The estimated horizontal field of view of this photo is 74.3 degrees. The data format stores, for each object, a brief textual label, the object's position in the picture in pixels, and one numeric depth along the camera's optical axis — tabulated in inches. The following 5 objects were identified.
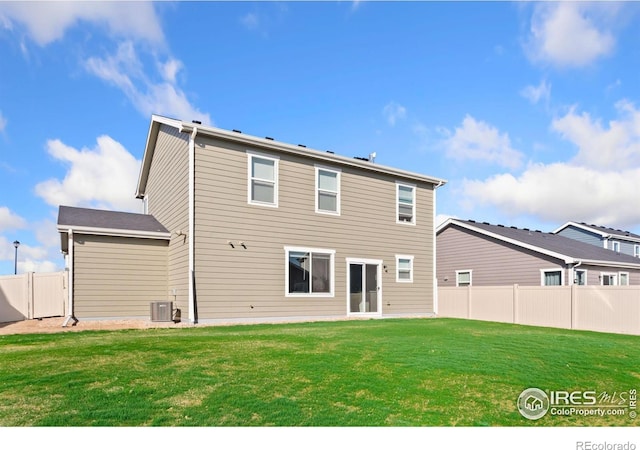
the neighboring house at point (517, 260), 767.1
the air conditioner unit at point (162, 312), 510.0
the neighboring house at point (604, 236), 1226.6
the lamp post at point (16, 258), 975.4
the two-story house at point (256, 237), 504.7
